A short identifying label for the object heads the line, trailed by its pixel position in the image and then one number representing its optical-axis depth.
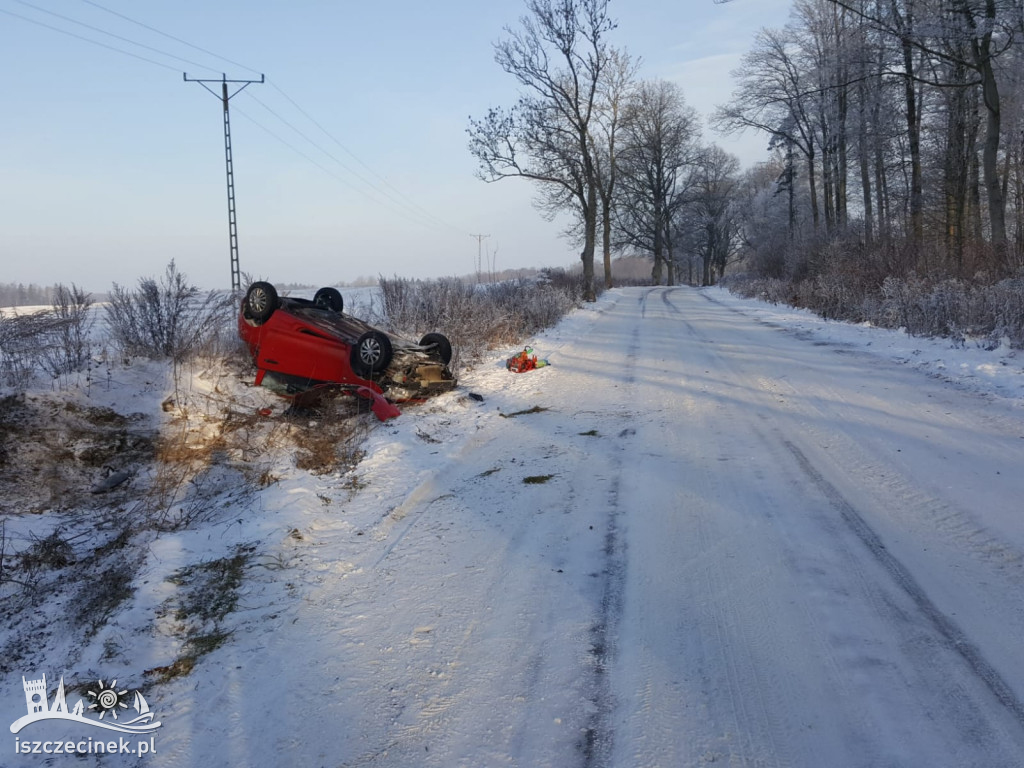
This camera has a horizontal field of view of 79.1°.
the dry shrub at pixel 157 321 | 8.12
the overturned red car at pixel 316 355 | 7.40
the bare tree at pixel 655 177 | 45.00
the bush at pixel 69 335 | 6.86
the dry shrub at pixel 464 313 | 11.88
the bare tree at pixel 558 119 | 25.80
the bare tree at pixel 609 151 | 27.70
